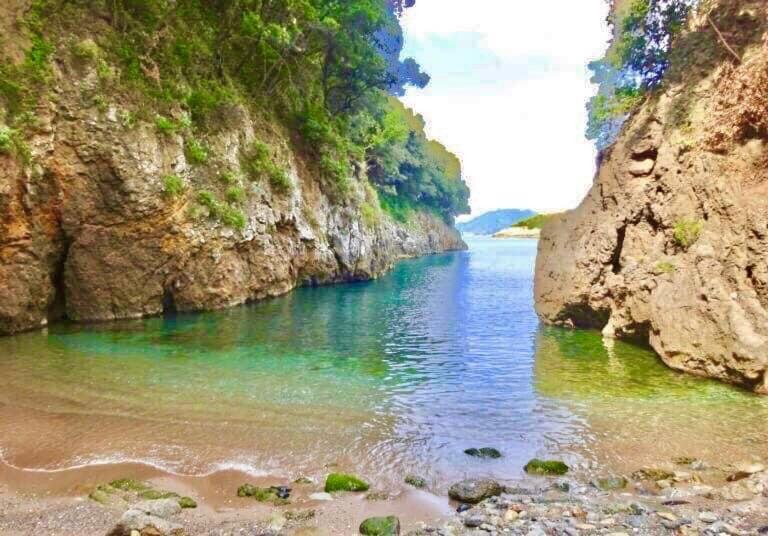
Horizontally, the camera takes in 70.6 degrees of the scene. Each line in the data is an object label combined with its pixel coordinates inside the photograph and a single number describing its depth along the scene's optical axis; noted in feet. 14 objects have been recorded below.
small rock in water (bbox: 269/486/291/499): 23.66
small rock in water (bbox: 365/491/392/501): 23.67
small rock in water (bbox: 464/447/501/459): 28.32
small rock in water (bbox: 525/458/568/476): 26.30
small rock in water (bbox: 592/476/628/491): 24.52
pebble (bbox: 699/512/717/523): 20.31
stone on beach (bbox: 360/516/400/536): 20.27
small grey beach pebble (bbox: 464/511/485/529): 20.74
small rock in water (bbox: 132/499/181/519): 21.33
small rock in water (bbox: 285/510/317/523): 21.52
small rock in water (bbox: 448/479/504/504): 23.47
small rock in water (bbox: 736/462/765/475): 25.25
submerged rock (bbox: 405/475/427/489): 25.08
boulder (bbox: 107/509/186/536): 19.03
